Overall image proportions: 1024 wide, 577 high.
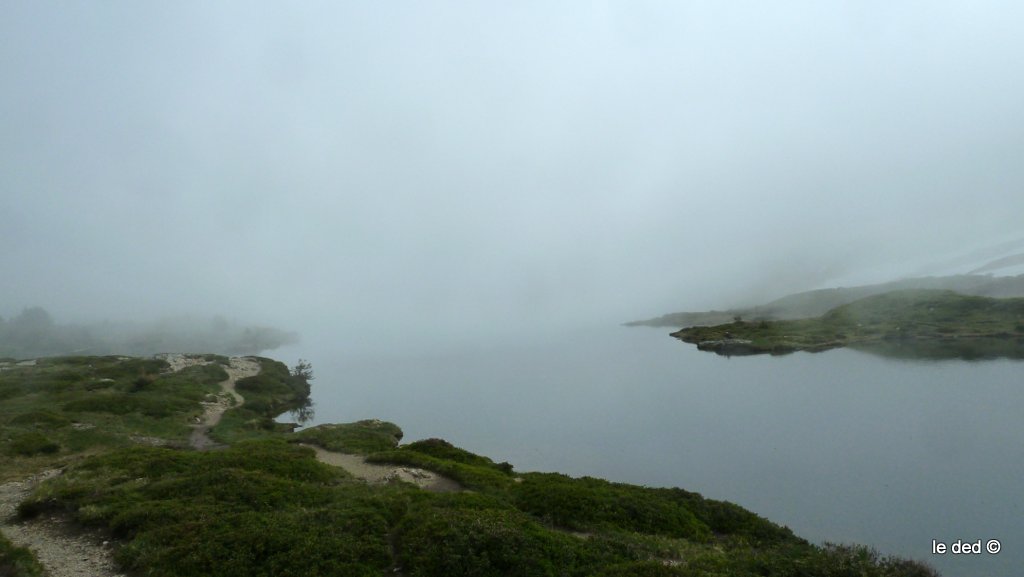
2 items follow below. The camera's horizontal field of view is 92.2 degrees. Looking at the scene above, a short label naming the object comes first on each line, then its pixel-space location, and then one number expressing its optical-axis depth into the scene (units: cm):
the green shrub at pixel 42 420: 4650
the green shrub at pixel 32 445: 3838
